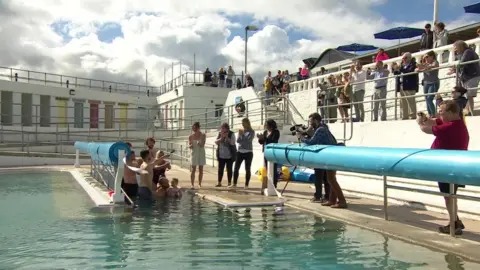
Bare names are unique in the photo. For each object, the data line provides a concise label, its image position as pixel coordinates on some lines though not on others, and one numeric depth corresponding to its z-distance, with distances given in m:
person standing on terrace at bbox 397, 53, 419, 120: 10.05
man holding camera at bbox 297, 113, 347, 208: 7.78
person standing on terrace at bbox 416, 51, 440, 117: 9.34
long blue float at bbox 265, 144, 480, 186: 4.73
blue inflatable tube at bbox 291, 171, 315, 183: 11.85
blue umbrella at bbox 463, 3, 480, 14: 17.36
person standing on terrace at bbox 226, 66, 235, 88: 33.09
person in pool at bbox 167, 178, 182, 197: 9.84
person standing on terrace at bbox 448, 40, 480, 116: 8.28
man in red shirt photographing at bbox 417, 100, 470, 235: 5.64
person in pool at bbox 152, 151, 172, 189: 10.12
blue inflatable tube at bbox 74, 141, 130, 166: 8.67
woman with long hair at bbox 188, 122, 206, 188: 11.00
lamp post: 32.97
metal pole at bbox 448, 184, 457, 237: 5.47
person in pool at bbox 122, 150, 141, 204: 8.92
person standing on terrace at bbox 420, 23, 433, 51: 12.67
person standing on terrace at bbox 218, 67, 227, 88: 33.00
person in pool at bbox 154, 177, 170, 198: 9.80
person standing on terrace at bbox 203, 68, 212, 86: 32.69
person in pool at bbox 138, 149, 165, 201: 9.14
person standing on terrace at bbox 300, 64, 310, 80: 20.27
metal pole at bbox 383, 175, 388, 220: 6.49
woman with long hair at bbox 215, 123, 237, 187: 11.02
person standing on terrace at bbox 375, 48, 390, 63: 13.25
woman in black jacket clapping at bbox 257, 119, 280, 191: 10.09
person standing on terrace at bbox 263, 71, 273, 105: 20.61
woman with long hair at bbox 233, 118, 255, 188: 10.77
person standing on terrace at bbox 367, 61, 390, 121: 10.93
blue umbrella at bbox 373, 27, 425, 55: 21.64
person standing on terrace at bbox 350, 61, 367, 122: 11.88
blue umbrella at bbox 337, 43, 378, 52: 30.00
